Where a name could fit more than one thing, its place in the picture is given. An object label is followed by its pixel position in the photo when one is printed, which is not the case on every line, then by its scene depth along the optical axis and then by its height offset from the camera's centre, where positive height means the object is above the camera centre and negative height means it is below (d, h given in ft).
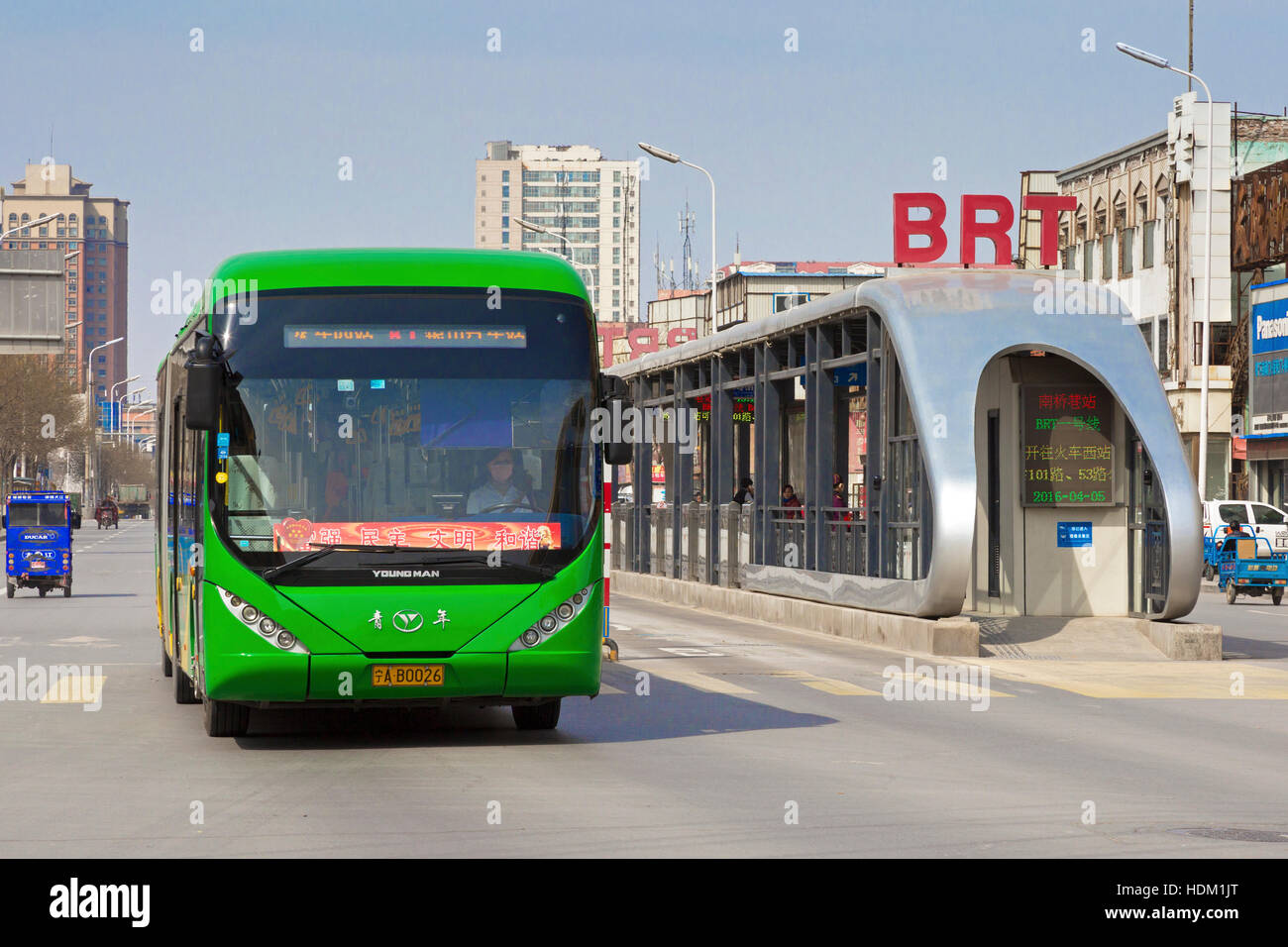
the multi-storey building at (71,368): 343.42 +18.57
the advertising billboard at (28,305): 133.59 +10.98
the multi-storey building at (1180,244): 169.68 +20.92
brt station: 65.57 -0.19
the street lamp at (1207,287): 134.62 +13.07
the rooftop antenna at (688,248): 443.32 +51.69
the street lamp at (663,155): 145.28 +23.22
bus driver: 38.55 -0.46
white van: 133.59 -3.17
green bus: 37.58 -0.33
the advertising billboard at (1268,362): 158.81 +8.88
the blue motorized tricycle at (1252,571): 108.88 -5.68
